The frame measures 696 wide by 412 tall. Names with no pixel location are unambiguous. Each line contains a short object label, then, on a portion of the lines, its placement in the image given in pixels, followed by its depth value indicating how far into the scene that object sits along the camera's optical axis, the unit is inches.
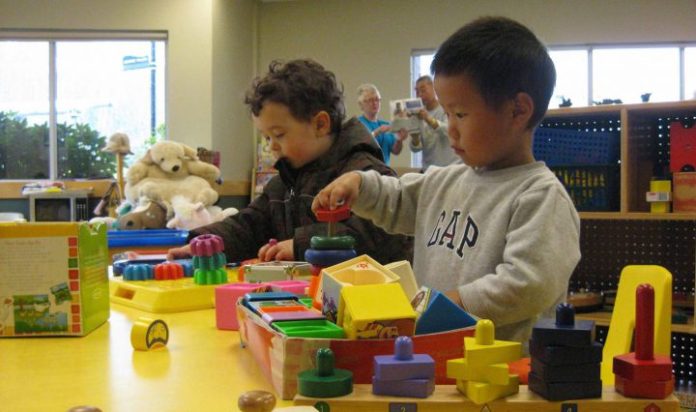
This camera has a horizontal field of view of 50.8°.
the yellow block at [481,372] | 19.8
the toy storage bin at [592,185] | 107.4
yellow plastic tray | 39.9
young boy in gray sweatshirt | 33.2
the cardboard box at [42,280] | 33.6
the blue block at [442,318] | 23.7
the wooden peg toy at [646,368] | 19.8
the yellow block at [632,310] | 26.4
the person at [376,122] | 171.0
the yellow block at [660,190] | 102.2
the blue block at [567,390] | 19.5
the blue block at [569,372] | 19.5
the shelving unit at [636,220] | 104.0
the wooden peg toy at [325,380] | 19.8
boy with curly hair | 62.1
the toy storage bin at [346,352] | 21.4
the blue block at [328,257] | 32.6
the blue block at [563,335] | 19.3
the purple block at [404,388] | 19.8
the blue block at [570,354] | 19.5
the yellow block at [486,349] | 20.1
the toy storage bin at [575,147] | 108.6
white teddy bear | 138.9
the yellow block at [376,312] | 21.8
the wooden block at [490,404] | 19.5
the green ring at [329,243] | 33.0
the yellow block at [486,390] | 19.6
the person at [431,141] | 163.5
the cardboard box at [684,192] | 101.7
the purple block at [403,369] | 19.8
